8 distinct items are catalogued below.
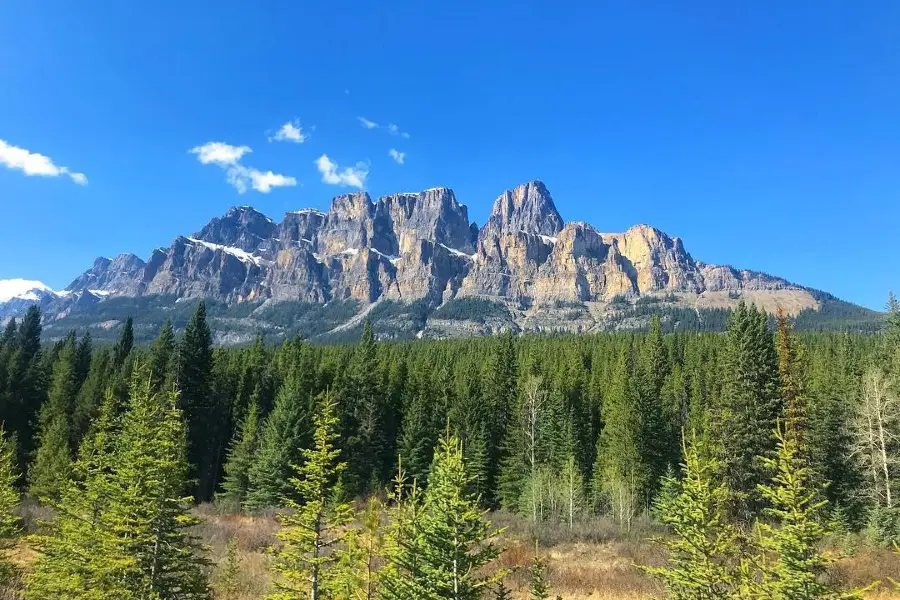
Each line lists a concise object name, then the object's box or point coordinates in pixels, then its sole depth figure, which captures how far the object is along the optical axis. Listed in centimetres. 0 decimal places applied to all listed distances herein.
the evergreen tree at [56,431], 3462
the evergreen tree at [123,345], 6969
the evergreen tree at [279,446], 4094
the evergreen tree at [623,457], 4366
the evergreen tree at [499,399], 5534
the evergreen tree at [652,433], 4797
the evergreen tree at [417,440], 5053
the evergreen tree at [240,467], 4459
